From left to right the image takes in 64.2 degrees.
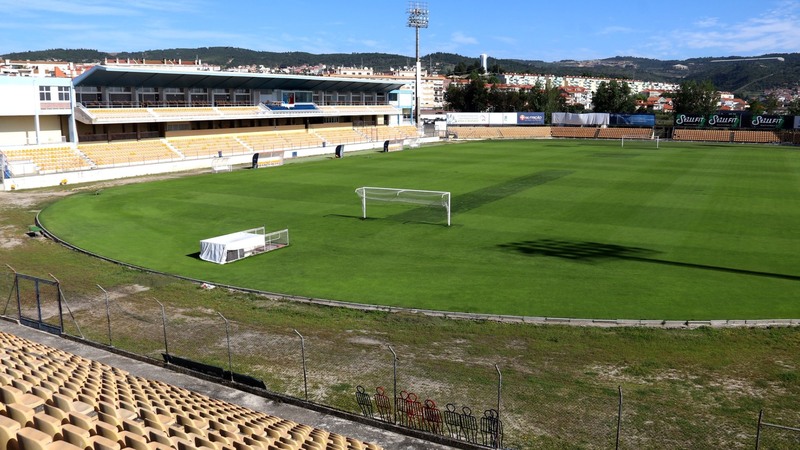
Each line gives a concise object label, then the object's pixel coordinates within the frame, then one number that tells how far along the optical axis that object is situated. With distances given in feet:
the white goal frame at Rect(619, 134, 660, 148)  334.34
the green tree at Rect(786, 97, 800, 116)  422.57
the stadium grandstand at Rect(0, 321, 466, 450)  25.07
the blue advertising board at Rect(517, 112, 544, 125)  377.30
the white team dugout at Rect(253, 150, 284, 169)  207.92
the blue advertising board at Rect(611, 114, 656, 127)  344.63
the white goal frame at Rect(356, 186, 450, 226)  133.02
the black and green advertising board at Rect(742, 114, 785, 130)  304.79
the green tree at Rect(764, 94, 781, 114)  466.70
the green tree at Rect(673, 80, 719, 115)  416.87
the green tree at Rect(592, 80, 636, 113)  431.43
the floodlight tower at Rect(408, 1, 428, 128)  370.12
